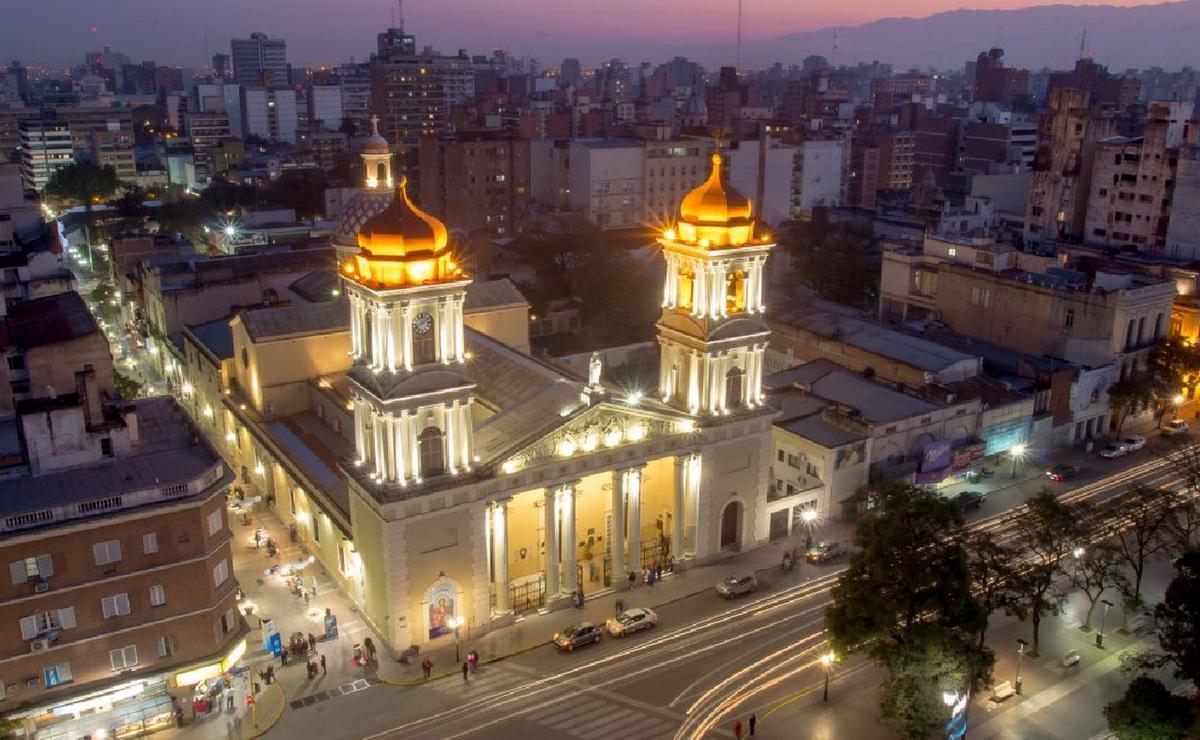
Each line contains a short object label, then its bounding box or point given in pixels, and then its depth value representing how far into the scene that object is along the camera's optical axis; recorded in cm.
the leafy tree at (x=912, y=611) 3581
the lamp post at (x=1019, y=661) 4106
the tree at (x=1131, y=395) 6681
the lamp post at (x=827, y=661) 4032
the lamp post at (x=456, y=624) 4466
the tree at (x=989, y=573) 3994
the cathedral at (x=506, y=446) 4162
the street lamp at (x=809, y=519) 5534
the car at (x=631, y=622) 4531
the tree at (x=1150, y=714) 3472
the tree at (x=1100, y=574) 4306
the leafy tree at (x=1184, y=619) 3691
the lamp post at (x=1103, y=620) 4447
